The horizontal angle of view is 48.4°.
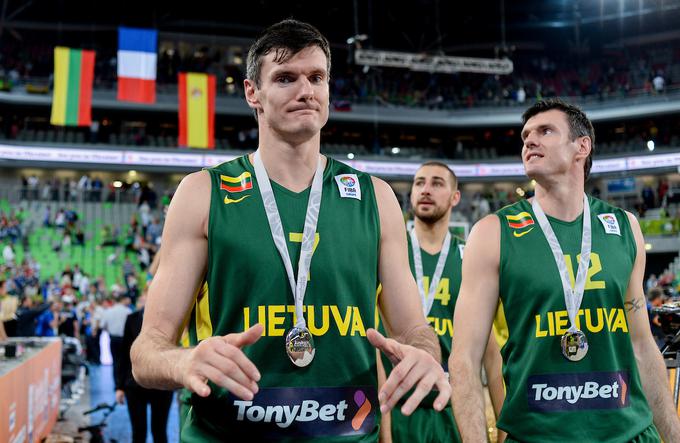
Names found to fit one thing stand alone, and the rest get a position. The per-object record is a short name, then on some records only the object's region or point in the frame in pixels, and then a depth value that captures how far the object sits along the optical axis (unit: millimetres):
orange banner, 6090
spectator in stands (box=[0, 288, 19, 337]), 11495
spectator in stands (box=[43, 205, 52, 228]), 27691
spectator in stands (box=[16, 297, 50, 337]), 13714
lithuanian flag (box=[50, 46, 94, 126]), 19234
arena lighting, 25000
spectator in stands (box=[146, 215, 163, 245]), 26344
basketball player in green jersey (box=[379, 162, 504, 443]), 5148
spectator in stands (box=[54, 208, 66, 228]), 26781
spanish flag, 20781
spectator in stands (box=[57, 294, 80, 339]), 17484
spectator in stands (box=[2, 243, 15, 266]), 23467
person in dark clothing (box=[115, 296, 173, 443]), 7520
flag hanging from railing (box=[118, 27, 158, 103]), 18844
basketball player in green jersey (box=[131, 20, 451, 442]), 2404
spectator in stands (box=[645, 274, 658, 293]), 23188
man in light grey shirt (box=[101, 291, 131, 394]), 9366
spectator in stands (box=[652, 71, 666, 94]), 33125
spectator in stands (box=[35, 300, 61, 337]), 15695
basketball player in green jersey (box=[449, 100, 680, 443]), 3309
